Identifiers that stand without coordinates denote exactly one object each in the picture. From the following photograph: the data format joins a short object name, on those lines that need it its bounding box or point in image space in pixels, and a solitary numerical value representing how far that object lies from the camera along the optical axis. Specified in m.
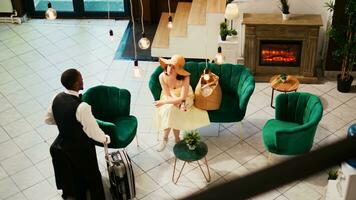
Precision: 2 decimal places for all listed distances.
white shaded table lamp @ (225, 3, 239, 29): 7.81
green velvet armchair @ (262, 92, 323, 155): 5.94
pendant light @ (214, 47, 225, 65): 6.93
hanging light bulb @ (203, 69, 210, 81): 6.49
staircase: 8.45
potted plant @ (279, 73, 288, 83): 7.60
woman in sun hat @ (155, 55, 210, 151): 6.46
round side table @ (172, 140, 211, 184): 6.04
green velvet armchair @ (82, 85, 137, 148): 6.51
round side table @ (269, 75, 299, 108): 7.47
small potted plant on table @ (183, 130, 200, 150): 6.12
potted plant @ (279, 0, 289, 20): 7.92
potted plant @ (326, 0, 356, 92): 7.54
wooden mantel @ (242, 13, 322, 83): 7.94
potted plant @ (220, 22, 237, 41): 8.14
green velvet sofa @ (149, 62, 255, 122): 6.63
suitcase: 5.83
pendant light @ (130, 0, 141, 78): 6.43
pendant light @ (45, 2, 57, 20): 6.84
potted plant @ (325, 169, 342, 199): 5.74
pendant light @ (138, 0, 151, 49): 6.35
